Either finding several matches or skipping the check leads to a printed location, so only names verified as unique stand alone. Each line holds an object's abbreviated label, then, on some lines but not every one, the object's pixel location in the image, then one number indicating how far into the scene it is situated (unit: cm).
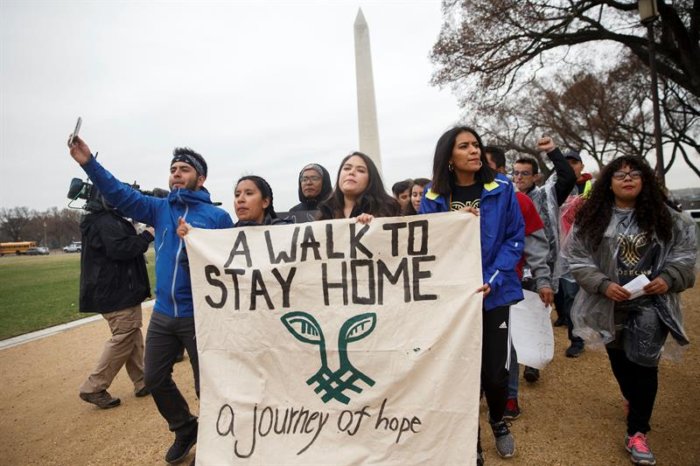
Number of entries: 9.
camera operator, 381
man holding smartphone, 273
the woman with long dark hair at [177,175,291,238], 292
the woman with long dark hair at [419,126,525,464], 242
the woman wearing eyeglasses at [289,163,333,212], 398
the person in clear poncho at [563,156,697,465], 246
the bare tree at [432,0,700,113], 1070
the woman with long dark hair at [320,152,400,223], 267
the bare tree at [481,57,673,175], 1803
